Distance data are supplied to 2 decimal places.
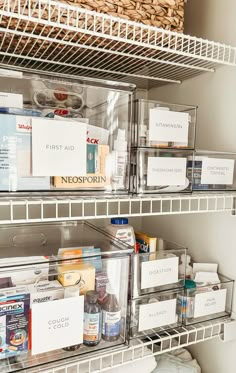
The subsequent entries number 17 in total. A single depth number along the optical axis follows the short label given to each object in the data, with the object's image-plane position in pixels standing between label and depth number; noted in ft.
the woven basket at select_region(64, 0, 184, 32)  2.48
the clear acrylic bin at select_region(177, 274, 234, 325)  3.21
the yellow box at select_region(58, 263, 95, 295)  2.62
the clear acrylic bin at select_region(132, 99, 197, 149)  2.78
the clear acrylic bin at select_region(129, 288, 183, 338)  2.94
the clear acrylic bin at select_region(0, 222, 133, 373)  2.39
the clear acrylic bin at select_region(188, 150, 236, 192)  3.05
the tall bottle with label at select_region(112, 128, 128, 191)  2.70
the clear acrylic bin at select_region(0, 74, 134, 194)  2.29
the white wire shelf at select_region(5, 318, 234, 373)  2.53
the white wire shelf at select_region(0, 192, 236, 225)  2.32
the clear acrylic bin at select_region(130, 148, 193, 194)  2.79
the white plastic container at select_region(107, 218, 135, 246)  3.24
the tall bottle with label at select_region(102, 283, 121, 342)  2.74
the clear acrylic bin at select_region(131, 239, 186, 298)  2.95
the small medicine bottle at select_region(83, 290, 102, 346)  2.66
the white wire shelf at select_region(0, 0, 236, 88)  2.31
